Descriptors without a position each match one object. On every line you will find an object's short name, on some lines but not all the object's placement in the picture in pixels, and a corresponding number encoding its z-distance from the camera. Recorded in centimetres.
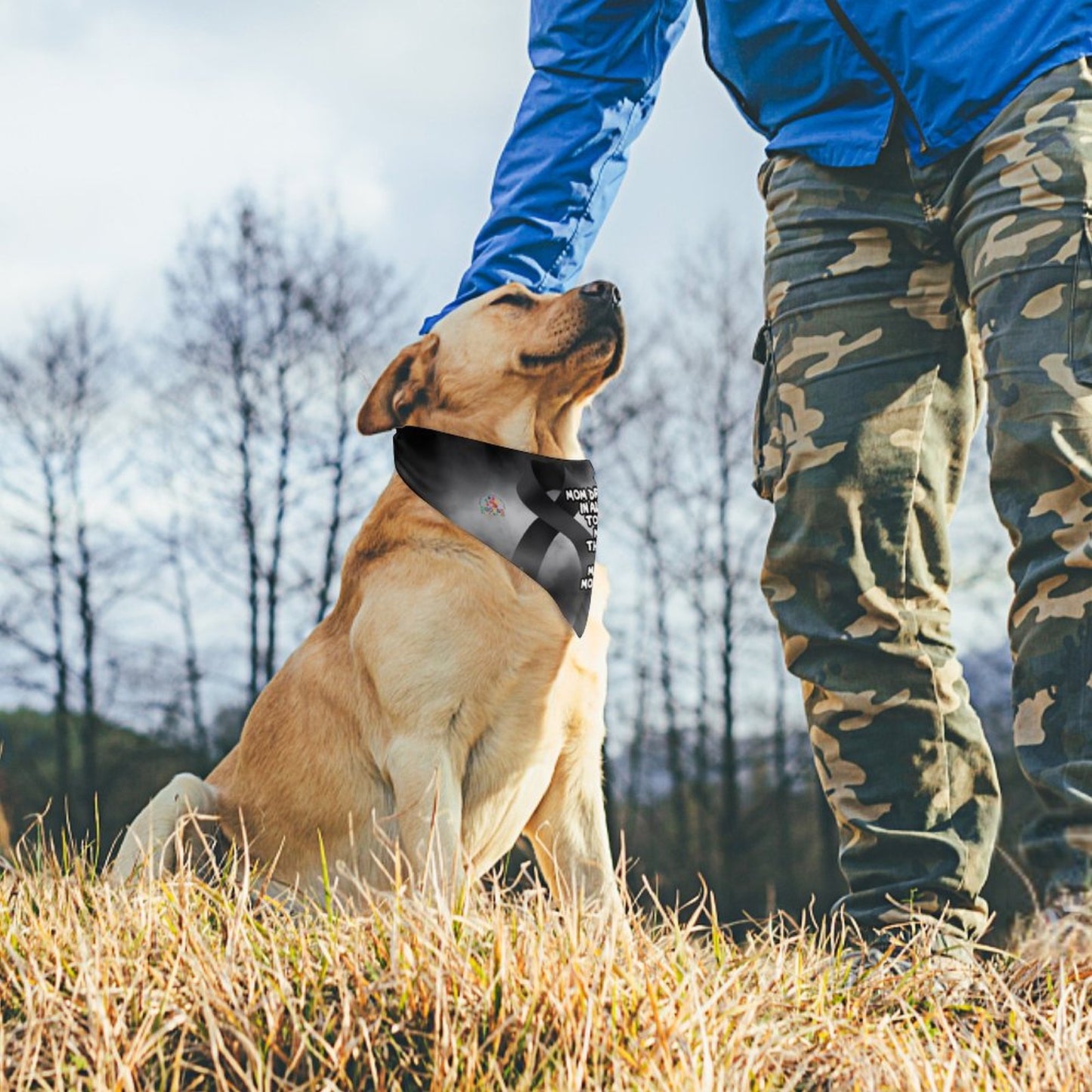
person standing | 242
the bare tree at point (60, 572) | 1645
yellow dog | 290
